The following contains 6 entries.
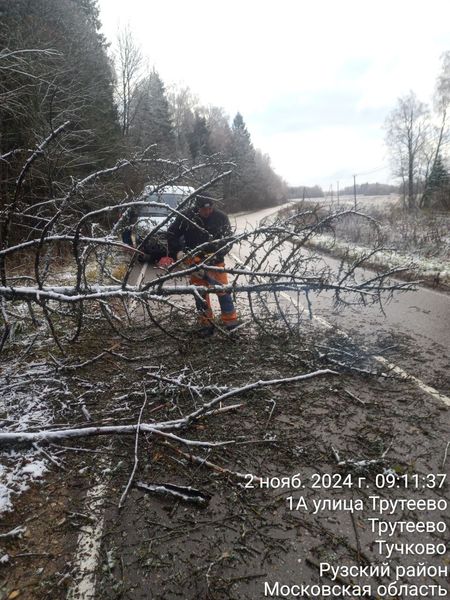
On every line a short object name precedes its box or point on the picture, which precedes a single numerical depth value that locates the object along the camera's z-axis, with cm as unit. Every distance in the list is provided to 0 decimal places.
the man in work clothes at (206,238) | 512
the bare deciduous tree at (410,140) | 4578
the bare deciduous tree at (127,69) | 2798
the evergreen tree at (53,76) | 1105
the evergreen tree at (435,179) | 3052
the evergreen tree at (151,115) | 1840
